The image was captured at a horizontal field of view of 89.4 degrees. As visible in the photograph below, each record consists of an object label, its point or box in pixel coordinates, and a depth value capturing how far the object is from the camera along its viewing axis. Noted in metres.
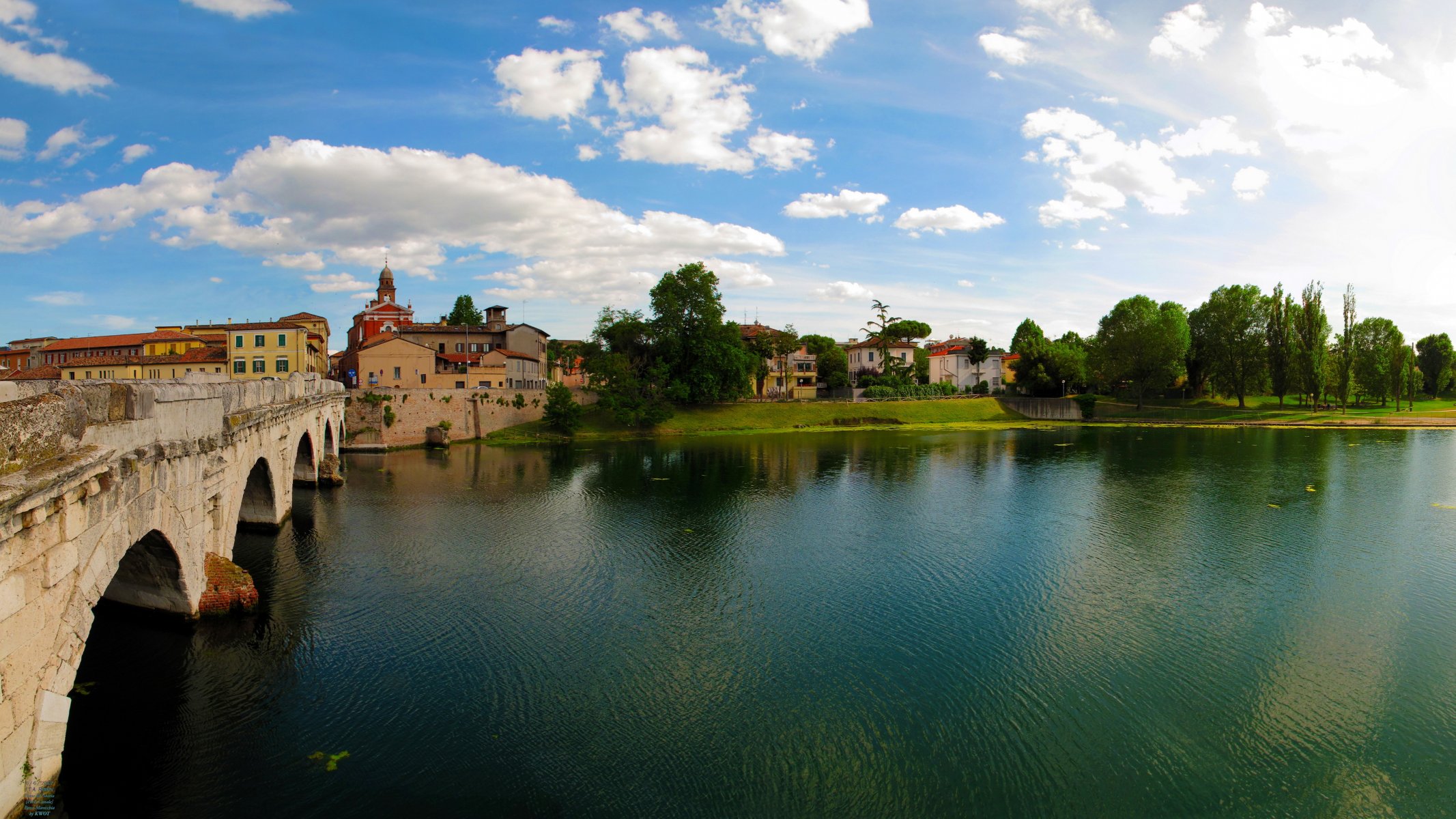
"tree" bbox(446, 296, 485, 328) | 124.56
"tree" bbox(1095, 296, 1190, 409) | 92.94
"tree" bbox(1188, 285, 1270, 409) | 94.06
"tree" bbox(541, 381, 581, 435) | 73.19
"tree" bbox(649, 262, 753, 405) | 81.75
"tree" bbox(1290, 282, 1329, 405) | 89.12
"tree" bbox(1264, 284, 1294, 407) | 91.12
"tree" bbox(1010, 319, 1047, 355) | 141.12
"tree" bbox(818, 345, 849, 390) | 108.25
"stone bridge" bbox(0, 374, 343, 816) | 9.45
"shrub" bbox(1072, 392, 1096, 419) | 96.62
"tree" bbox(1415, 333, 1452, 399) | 113.69
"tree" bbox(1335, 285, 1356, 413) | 90.81
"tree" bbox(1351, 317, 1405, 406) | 94.31
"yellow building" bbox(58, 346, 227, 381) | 67.50
